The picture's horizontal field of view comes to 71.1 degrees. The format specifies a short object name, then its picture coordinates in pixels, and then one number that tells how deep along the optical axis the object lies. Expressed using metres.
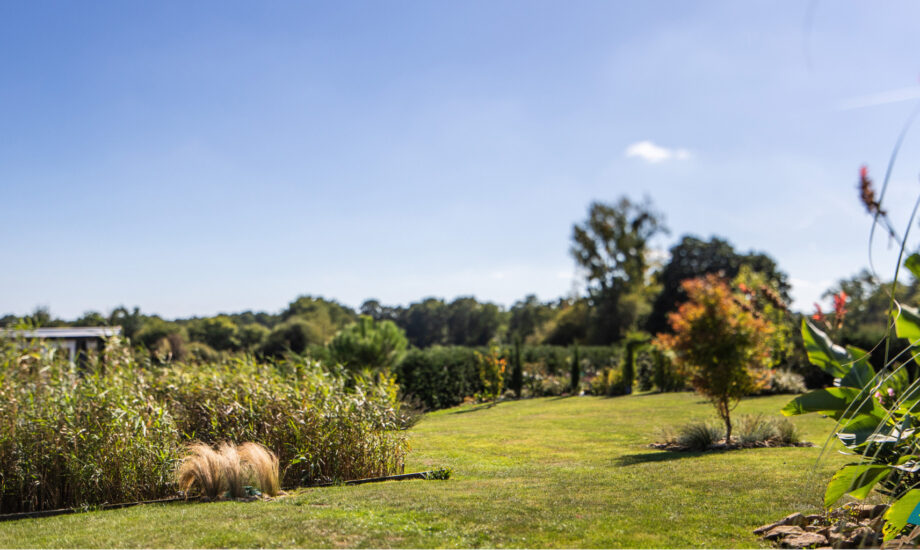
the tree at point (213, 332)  48.03
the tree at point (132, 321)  42.46
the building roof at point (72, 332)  26.42
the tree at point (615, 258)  37.19
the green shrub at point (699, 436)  8.82
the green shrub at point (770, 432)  8.85
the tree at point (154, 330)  39.55
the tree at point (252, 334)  47.69
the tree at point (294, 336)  43.59
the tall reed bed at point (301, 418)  6.93
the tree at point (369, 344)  17.17
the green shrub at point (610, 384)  19.80
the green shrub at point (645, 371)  20.89
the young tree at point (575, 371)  20.61
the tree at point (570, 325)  38.25
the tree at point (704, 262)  40.41
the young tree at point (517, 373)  20.30
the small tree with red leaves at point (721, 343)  9.17
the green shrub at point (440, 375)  18.32
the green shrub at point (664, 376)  19.52
